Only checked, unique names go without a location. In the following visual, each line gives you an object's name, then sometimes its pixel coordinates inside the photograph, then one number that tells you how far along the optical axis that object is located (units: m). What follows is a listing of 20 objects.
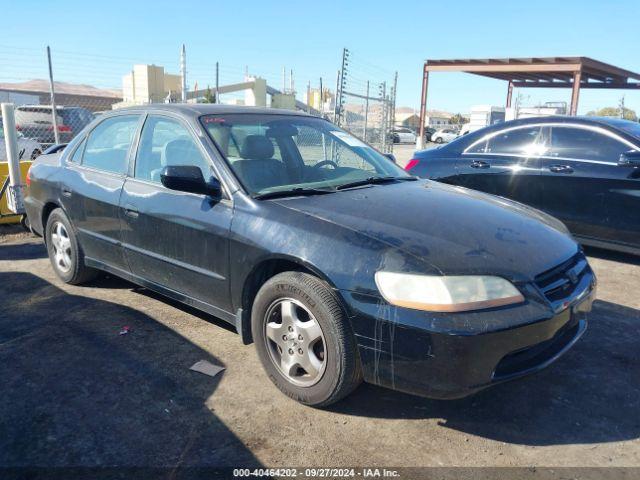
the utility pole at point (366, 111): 13.11
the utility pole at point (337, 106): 11.21
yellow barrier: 6.85
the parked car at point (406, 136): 45.03
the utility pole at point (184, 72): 11.13
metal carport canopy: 18.17
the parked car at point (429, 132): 48.69
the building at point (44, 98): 29.24
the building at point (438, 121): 77.75
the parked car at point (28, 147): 12.75
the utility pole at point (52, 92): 9.61
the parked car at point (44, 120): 15.02
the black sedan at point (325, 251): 2.42
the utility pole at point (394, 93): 14.02
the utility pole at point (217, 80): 11.90
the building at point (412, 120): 80.50
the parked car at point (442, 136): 45.33
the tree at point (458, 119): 77.84
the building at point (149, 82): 35.23
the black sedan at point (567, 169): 5.27
